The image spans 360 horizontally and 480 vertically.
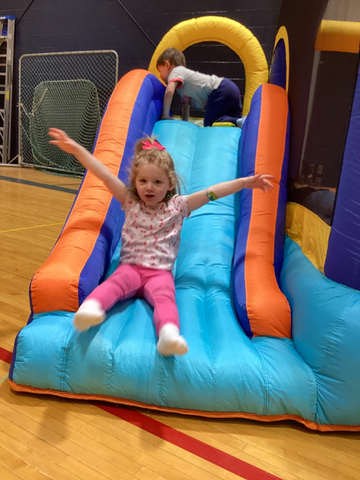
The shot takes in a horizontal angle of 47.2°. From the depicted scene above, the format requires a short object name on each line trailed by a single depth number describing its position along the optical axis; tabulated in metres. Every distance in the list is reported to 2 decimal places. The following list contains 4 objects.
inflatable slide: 1.20
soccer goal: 5.90
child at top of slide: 2.94
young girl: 1.48
